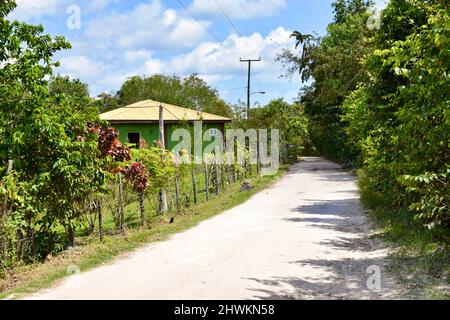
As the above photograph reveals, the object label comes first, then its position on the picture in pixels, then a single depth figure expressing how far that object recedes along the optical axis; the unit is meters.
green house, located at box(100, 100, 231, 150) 32.88
